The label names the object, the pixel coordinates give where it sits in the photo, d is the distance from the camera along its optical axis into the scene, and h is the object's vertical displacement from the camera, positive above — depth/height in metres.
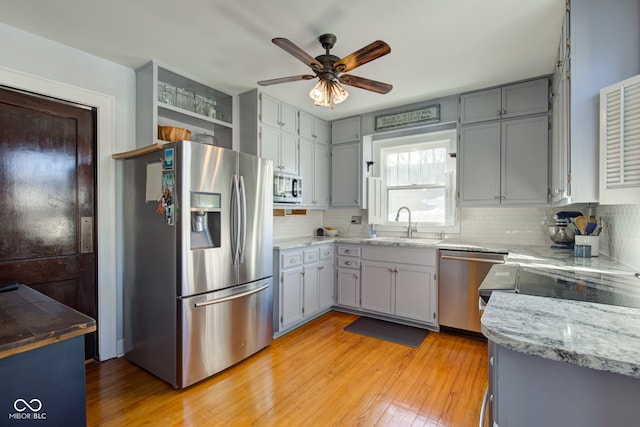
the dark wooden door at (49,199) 2.16 +0.08
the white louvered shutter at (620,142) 1.34 +0.32
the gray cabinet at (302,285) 3.12 -0.83
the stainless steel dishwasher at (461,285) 2.99 -0.75
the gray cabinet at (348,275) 3.72 -0.79
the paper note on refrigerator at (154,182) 2.30 +0.21
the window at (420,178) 3.76 +0.43
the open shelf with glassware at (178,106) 2.63 +0.99
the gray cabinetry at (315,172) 3.91 +0.51
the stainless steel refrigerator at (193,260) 2.19 -0.39
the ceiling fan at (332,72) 1.92 +0.97
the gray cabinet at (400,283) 3.26 -0.80
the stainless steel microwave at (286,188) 3.34 +0.25
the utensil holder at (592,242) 2.33 -0.23
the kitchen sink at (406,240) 3.43 -0.34
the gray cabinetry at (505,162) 2.97 +0.50
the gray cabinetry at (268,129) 3.29 +0.90
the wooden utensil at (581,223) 2.45 -0.09
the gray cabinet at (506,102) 2.97 +1.11
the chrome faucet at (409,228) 3.90 -0.22
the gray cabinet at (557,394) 0.77 -0.49
